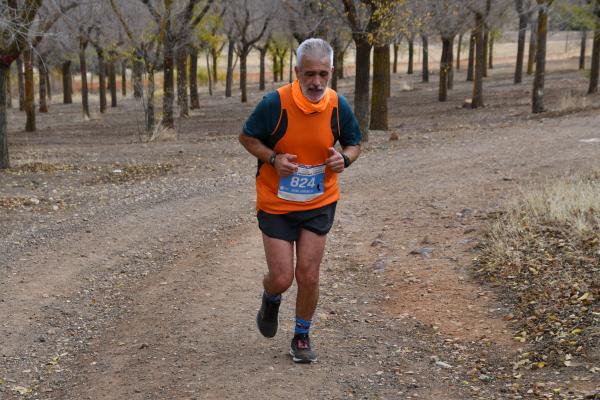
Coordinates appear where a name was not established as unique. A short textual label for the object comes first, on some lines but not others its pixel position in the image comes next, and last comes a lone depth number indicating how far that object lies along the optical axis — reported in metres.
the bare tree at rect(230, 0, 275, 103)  32.31
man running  4.11
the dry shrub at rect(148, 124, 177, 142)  19.53
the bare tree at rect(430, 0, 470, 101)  24.81
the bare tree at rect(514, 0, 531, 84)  28.30
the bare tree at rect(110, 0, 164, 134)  19.44
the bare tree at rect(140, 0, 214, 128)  19.80
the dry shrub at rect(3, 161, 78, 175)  13.46
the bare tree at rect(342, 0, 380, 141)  15.55
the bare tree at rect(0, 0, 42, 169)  12.80
